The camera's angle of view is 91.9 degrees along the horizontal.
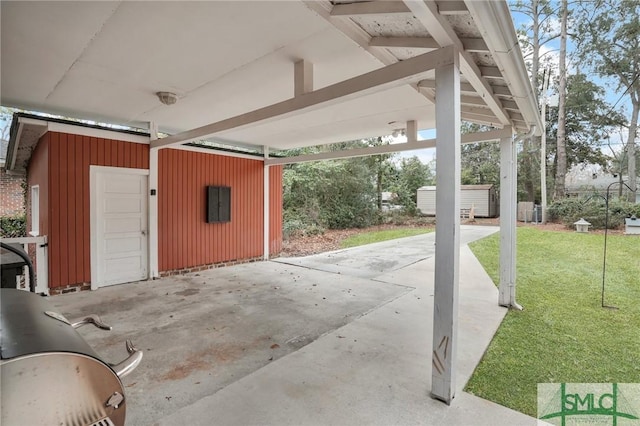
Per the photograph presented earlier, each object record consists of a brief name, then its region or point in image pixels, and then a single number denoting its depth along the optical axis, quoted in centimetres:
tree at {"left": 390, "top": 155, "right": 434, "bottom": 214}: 1728
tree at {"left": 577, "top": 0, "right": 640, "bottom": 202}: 1242
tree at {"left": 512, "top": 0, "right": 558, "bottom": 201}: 1397
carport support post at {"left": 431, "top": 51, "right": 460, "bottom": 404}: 215
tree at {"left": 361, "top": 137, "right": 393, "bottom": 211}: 1569
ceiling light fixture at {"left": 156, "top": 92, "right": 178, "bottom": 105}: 399
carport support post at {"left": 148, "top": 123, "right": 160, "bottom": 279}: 572
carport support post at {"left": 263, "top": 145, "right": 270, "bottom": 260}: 794
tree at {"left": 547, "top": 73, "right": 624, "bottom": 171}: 1469
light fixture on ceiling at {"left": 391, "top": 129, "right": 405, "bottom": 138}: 592
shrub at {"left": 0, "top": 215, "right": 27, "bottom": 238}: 812
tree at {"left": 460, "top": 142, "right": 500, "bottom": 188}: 1907
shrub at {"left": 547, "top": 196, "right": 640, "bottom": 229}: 987
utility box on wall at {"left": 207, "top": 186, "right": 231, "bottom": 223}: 659
